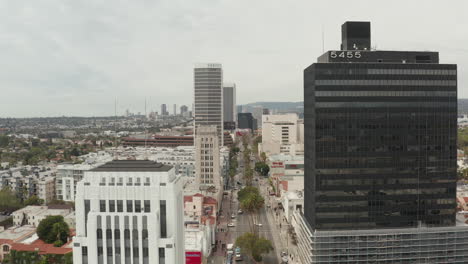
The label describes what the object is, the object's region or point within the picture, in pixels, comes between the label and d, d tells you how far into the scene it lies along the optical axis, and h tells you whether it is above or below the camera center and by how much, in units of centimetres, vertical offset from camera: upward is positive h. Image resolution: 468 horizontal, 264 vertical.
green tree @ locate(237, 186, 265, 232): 11744 -2370
